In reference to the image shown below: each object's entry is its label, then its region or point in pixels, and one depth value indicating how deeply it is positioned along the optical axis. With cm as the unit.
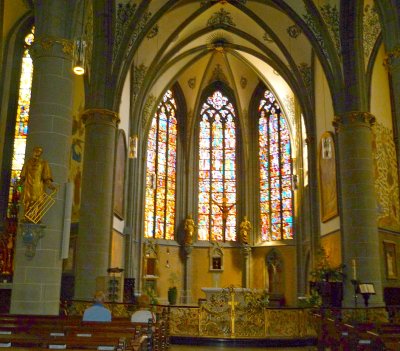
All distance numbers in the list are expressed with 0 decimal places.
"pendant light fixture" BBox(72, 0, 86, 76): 1105
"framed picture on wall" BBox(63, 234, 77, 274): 1835
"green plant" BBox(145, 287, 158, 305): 2057
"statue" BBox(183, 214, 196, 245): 2884
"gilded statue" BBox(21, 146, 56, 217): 1014
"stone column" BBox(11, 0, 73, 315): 1010
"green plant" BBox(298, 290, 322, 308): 1708
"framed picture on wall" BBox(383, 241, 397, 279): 1856
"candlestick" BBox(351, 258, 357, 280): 1557
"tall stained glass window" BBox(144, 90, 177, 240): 2859
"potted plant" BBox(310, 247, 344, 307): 1614
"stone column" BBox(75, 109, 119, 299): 1625
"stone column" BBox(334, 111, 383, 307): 1580
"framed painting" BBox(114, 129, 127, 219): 2048
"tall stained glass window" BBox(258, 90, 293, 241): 2900
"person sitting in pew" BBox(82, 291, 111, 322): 900
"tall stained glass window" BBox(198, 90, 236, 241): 3034
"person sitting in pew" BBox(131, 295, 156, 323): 949
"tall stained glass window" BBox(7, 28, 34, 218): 1873
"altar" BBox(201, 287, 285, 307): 1712
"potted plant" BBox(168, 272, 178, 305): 2642
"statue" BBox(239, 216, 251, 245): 2919
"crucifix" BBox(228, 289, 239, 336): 1579
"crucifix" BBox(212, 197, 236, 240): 3031
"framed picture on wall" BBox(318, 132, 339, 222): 2008
